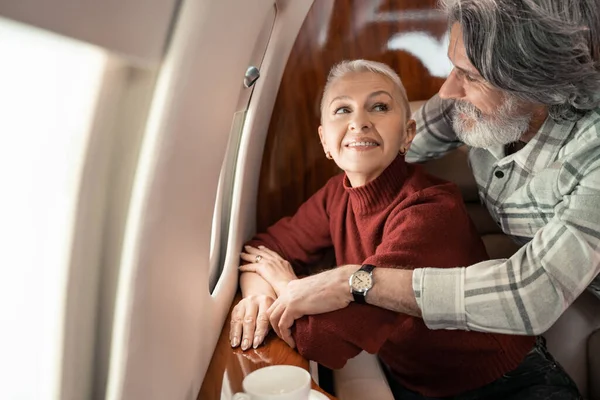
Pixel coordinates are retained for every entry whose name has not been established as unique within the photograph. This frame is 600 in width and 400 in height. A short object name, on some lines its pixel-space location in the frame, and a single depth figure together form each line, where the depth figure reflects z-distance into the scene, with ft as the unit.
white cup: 3.32
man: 4.51
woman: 4.83
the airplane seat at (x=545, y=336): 5.39
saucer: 3.85
